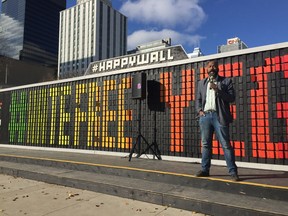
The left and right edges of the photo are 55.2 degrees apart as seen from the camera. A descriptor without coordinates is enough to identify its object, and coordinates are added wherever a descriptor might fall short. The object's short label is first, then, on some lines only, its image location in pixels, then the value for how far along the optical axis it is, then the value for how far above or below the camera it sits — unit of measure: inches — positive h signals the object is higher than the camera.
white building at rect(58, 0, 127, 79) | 5034.5 +1810.4
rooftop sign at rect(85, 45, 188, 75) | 325.7 +90.4
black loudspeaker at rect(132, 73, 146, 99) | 306.1 +48.5
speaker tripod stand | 297.7 -19.0
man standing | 176.6 +11.4
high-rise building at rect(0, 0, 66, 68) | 4822.8 +1940.3
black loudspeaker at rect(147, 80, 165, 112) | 310.5 +38.1
